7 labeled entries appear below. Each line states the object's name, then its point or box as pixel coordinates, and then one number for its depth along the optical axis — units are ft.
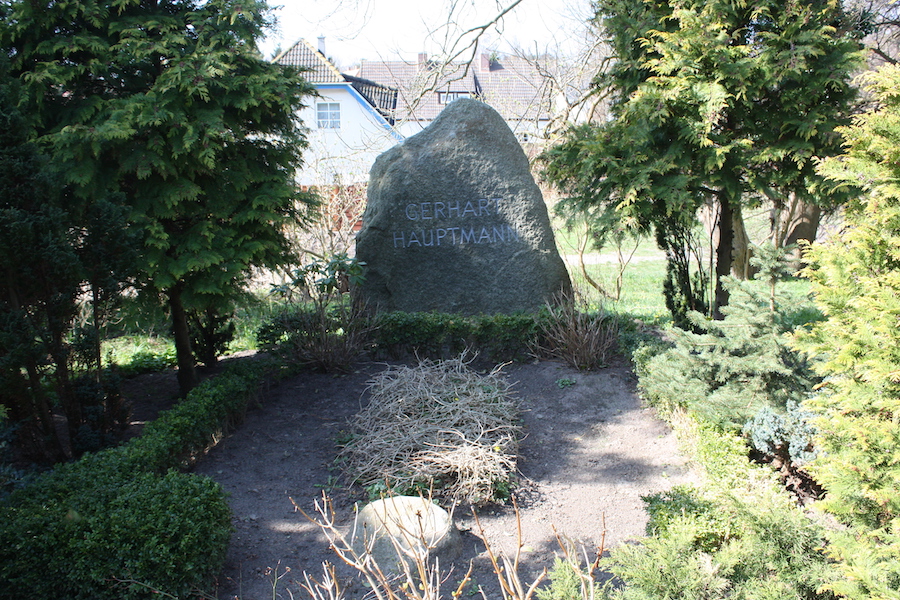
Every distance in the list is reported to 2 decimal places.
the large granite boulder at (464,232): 25.73
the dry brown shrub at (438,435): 13.58
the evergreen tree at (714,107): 18.17
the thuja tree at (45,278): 13.52
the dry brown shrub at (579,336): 20.48
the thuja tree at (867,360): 7.96
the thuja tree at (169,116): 16.92
